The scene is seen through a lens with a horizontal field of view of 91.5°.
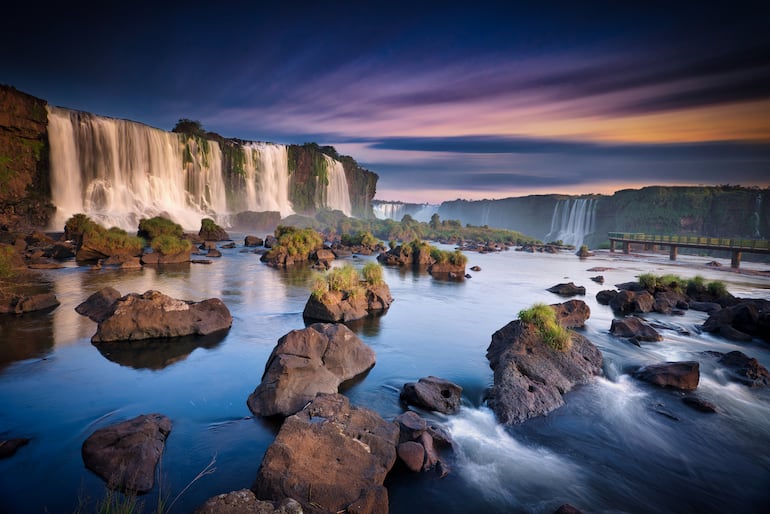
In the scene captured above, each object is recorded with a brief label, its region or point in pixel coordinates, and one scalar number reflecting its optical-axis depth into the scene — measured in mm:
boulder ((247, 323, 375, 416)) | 8750
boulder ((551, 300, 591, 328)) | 17484
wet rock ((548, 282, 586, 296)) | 27312
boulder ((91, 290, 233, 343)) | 13406
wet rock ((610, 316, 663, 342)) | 16047
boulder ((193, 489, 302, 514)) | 4059
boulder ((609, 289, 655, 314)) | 22184
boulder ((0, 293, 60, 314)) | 15922
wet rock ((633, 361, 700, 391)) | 11117
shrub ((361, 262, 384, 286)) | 21891
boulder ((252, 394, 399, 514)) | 5176
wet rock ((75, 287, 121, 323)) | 15891
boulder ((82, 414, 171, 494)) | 6137
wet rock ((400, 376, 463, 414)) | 9484
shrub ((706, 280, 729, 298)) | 24219
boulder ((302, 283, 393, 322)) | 17609
